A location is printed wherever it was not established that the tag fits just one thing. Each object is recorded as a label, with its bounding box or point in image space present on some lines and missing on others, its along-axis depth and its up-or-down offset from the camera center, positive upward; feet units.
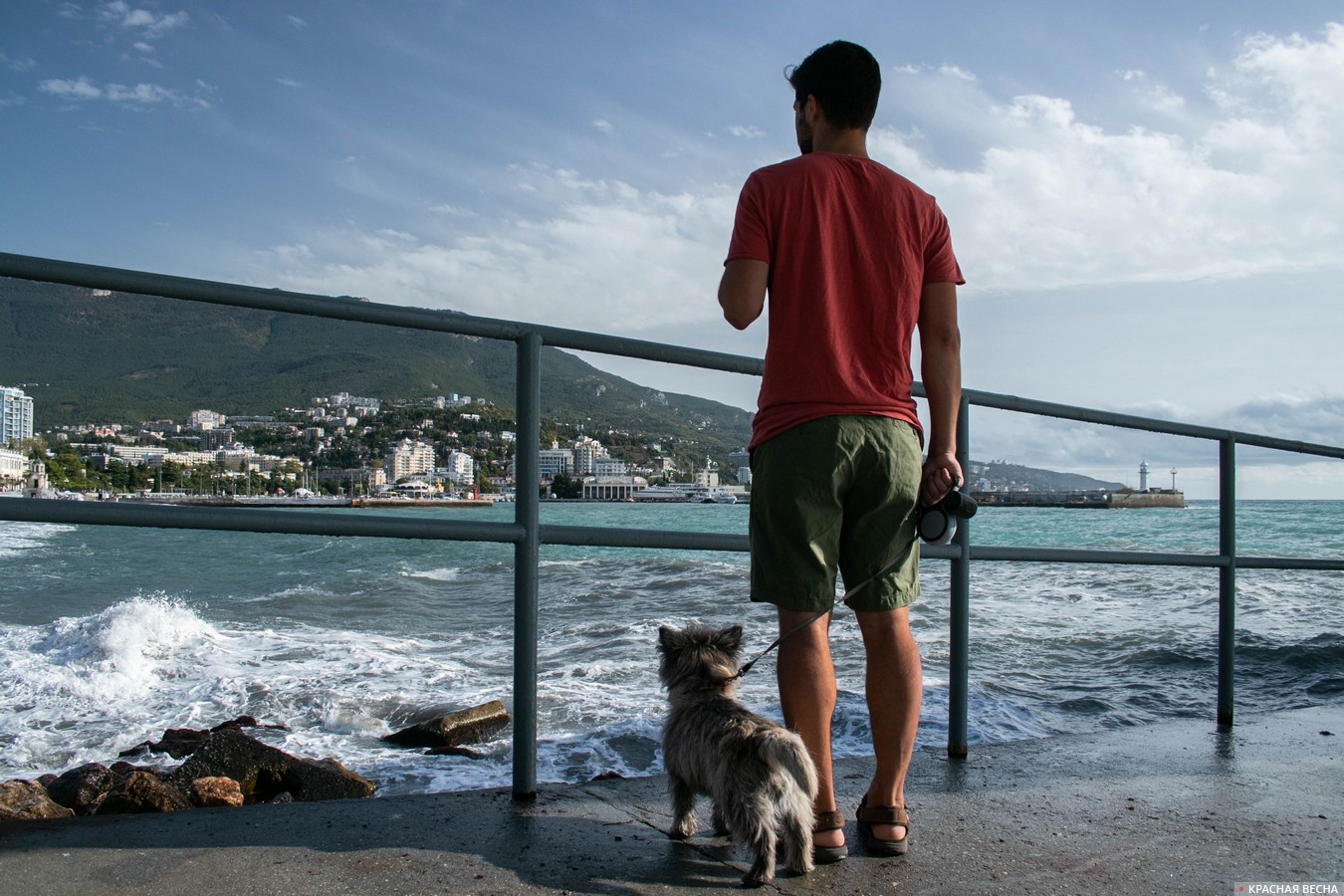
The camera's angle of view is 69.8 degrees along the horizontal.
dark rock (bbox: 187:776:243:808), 12.89 -4.53
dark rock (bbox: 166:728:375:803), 14.06 -4.57
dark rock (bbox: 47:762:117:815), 13.36 -4.70
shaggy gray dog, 6.46 -2.00
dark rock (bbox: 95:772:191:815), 10.75 -3.77
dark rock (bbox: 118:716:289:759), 17.74 -5.25
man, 6.91 +0.49
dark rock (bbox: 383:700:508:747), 17.94 -4.94
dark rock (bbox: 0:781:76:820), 11.64 -4.26
